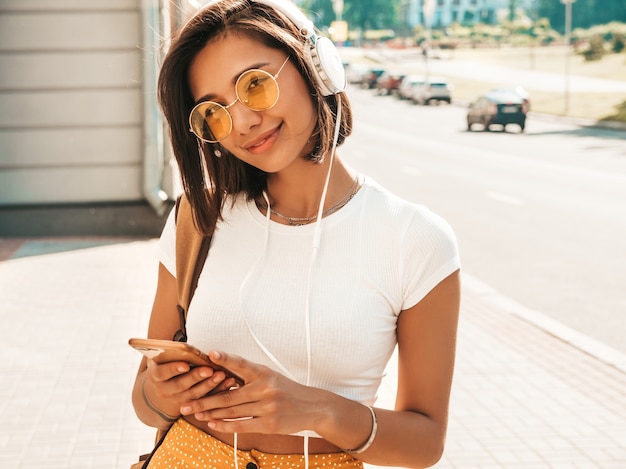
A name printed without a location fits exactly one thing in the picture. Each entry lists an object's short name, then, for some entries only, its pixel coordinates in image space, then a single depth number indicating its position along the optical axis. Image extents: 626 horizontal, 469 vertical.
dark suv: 33.38
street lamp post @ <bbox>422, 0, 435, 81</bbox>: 65.32
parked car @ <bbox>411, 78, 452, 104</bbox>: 49.56
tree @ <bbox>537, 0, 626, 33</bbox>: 104.44
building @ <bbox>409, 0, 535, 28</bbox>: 153.75
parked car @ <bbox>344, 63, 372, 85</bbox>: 65.63
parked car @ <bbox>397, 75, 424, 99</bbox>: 52.03
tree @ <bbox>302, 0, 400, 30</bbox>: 143.88
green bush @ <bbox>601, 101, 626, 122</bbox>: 34.72
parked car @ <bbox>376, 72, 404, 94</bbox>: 57.71
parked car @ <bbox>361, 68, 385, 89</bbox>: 63.47
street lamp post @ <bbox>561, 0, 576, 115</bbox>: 38.39
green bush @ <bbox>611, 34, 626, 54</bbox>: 65.19
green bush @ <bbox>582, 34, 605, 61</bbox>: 63.22
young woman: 1.99
